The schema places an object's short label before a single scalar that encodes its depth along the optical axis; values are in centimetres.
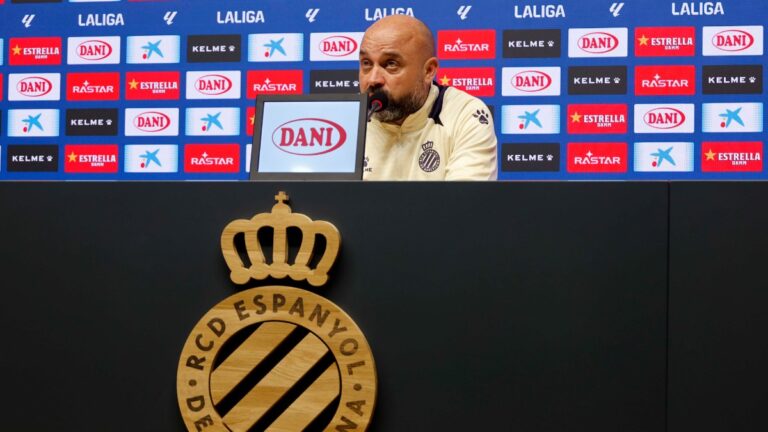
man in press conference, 876
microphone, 847
